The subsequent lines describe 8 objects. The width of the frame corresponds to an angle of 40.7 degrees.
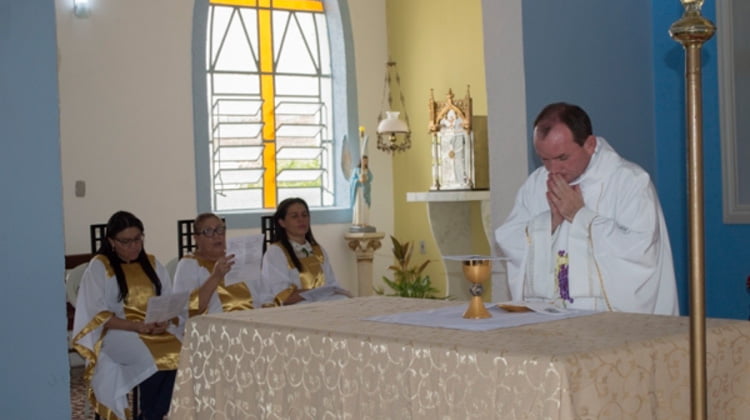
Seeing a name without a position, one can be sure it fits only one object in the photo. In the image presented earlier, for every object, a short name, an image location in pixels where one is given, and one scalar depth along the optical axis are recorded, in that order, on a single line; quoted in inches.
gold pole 78.4
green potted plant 415.5
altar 95.3
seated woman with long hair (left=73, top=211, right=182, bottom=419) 208.2
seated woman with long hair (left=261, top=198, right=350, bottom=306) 239.6
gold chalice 117.2
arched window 428.5
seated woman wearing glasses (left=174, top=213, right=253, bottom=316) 225.3
